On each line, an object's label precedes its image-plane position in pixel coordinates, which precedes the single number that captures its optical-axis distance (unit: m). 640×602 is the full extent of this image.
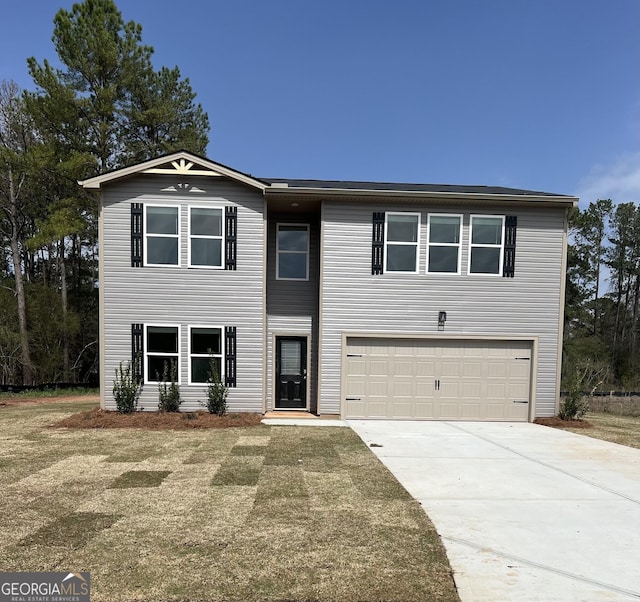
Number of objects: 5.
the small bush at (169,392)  9.98
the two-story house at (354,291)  10.07
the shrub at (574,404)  10.51
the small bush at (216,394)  9.95
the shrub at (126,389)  9.89
